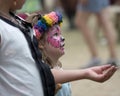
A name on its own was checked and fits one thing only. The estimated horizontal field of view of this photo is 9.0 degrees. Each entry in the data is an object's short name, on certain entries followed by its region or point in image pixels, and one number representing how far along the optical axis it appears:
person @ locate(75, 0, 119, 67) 10.57
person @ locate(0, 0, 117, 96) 4.32
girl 4.82
